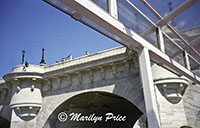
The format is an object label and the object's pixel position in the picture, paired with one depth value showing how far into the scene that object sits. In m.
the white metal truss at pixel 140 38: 3.18
